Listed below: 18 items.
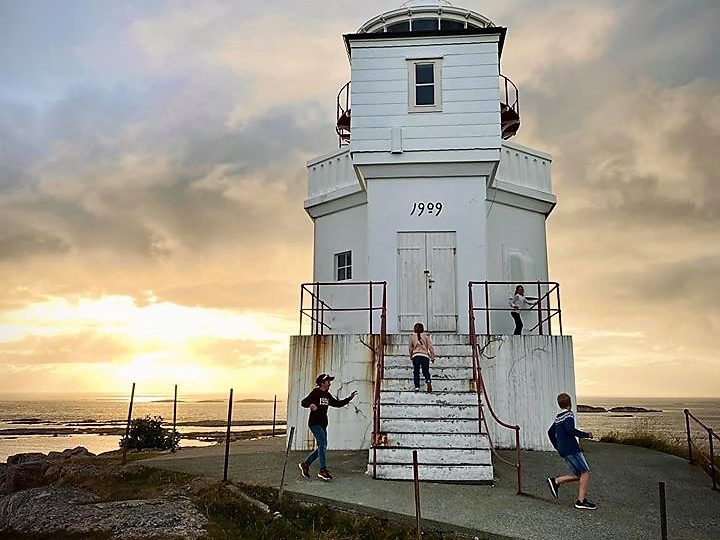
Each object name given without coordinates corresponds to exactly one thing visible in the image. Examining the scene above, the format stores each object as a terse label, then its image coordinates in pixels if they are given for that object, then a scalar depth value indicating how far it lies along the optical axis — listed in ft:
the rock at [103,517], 25.00
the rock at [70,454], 52.01
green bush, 58.95
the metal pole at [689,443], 38.04
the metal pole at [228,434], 31.10
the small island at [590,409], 359.25
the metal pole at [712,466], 31.25
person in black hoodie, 31.58
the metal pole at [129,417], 40.07
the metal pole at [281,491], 27.68
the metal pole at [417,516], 22.98
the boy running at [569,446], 27.30
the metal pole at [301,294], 45.16
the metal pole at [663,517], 20.86
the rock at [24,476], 40.37
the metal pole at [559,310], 44.14
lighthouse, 37.24
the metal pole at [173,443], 50.91
